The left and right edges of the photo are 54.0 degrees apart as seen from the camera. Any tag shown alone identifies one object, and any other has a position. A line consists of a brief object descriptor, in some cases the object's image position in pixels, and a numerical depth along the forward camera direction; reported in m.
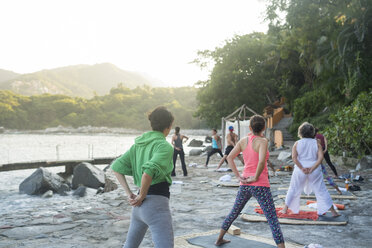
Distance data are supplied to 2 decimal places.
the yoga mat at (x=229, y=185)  9.52
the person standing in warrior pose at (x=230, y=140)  12.73
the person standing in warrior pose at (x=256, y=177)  3.97
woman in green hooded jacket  2.68
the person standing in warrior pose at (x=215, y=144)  14.42
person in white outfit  5.75
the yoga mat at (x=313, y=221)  5.53
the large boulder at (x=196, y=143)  39.59
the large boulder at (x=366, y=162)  12.13
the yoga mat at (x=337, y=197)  7.60
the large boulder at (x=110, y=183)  10.73
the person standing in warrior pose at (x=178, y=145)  11.88
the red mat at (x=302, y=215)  5.80
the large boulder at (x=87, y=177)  12.64
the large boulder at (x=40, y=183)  11.76
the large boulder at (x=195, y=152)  23.19
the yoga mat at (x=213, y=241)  4.41
